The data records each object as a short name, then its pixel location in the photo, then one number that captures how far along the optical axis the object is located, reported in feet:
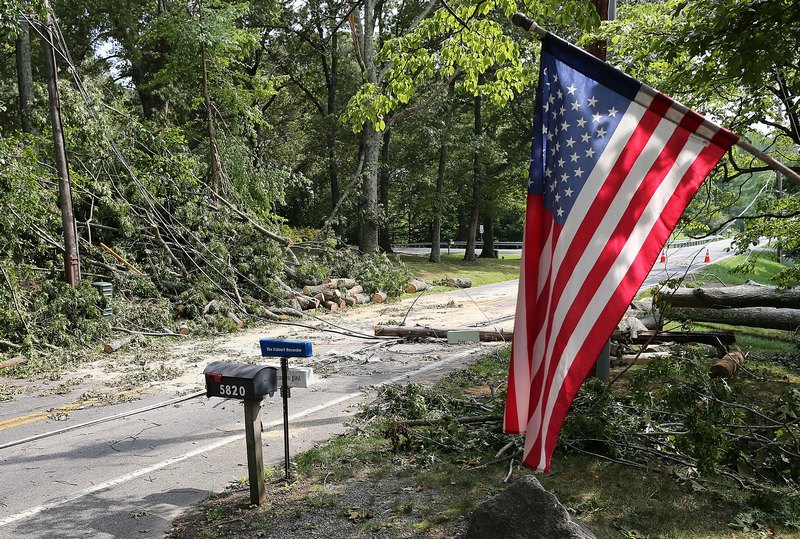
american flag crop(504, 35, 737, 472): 10.55
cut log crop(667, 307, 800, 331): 36.32
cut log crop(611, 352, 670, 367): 29.60
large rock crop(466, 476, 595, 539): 11.44
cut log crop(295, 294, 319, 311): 53.36
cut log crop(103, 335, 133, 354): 35.68
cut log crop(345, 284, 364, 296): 58.76
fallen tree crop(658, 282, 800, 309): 36.60
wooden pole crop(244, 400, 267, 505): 14.90
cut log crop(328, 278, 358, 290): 57.82
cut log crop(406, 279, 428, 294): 67.97
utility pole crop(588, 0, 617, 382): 22.50
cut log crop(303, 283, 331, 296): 56.03
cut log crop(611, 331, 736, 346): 29.96
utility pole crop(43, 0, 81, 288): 38.09
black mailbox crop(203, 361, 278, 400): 14.74
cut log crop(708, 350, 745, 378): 25.68
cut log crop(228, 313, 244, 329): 44.44
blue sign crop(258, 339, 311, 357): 15.56
